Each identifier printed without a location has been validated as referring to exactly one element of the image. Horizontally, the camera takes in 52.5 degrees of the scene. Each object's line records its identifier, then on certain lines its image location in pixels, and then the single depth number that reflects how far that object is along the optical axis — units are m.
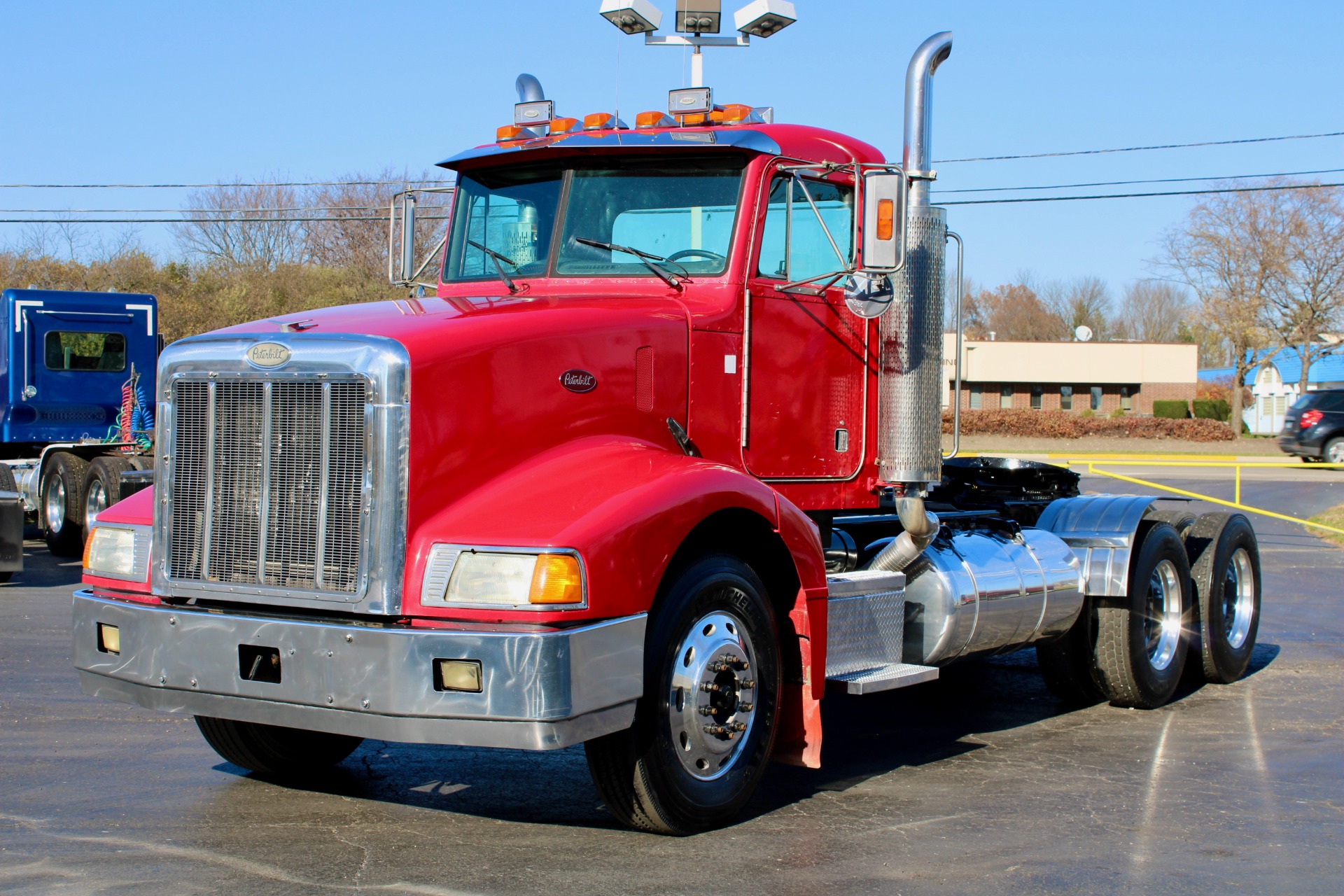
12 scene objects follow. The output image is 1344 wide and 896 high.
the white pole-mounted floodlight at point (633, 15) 9.38
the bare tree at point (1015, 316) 95.62
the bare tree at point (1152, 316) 105.50
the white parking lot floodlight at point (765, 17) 9.32
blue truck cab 16.81
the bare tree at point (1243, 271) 59.28
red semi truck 4.73
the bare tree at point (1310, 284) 57.94
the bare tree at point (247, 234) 45.80
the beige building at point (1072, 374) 62.94
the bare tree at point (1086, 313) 95.00
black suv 33.75
